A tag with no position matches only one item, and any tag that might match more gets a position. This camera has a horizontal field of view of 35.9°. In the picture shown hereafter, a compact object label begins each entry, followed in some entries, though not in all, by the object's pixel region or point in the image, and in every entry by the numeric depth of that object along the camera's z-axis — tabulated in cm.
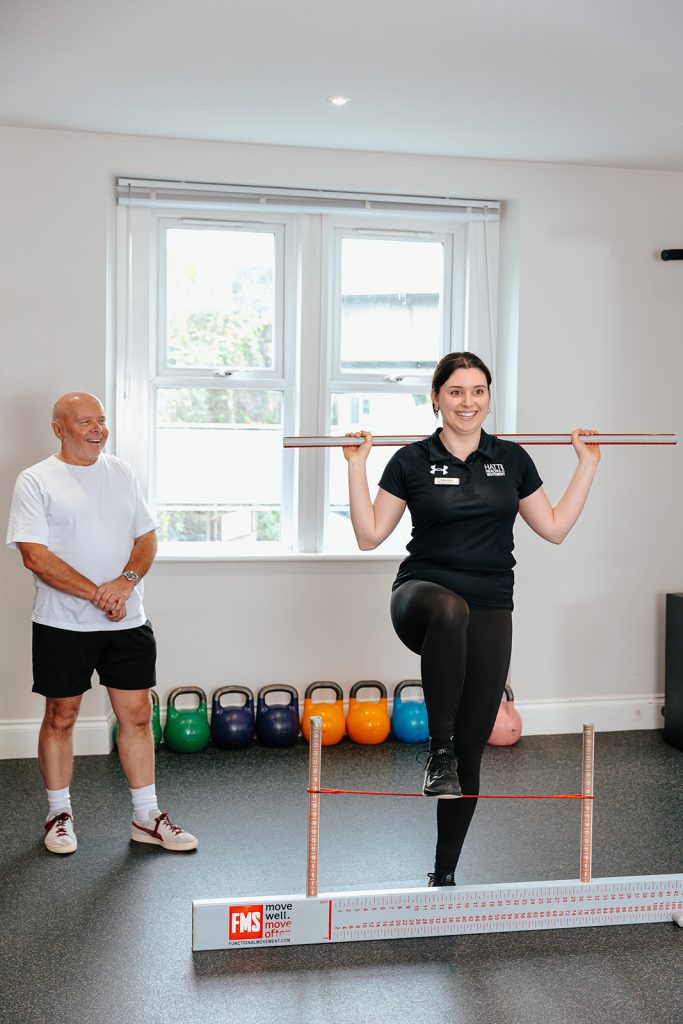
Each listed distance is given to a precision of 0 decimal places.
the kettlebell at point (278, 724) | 471
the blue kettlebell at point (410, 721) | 486
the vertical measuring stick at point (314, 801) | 283
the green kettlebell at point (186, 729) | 462
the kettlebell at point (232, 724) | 468
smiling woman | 293
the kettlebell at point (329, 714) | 476
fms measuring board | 288
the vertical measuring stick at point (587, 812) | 296
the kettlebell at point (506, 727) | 481
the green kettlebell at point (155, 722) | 468
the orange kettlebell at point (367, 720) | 481
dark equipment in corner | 488
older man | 345
